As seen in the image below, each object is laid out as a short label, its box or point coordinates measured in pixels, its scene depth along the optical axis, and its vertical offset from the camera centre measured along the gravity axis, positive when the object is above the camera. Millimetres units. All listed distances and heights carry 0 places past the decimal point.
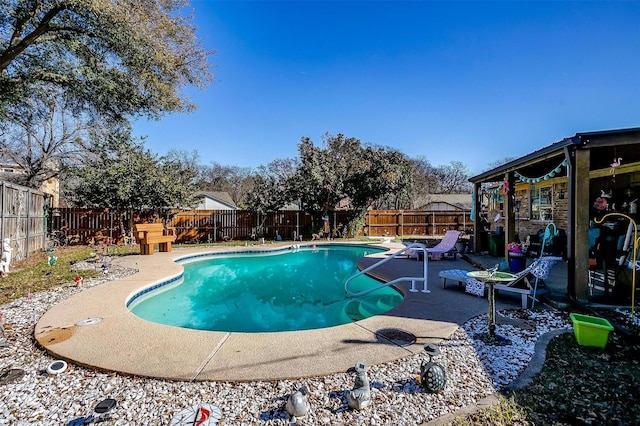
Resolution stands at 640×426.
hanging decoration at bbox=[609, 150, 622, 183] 5707 +1002
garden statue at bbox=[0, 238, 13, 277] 6877 -1017
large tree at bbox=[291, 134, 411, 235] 15820 +1895
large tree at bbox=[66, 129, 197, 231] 12461 +1379
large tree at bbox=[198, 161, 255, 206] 42050 +4888
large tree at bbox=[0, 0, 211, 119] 6367 +3783
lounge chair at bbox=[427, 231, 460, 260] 9203 -939
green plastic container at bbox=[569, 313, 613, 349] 3324 -1234
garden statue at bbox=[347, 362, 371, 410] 2332 -1349
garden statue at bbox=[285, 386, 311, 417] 2238 -1375
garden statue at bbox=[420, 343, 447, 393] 2516 -1309
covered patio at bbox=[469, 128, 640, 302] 4883 +498
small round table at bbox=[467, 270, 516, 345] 3445 -1000
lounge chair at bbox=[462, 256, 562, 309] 4773 -1032
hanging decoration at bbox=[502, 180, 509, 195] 7910 +726
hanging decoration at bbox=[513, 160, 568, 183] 5502 +808
